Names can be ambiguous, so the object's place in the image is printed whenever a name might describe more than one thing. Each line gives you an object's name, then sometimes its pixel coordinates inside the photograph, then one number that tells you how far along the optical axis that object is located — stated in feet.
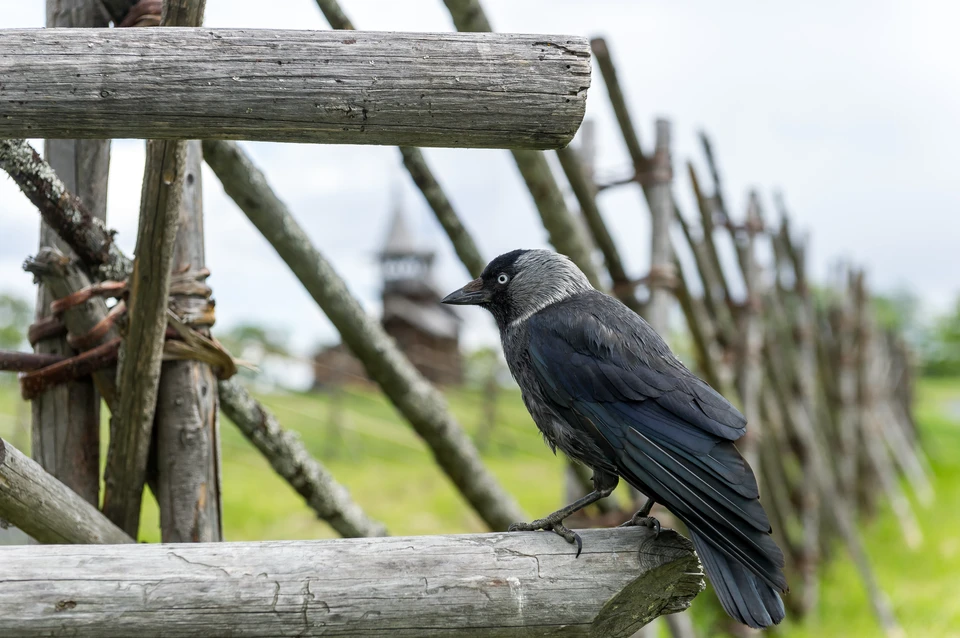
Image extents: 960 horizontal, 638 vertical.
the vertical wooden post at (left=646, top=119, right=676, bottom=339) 14.80
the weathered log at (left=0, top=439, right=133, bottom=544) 6.56
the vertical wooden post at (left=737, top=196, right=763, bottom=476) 21.03
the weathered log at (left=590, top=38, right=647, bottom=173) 14.70
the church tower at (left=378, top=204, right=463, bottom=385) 81.35
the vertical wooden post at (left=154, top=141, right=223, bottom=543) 8.18
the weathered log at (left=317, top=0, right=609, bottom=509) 11.25
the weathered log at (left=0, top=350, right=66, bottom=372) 7.84
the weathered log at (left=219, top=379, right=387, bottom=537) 9.24
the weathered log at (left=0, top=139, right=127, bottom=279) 6.80
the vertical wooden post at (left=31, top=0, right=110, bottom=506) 8.20
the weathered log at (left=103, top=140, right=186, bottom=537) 6.81
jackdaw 6.23
